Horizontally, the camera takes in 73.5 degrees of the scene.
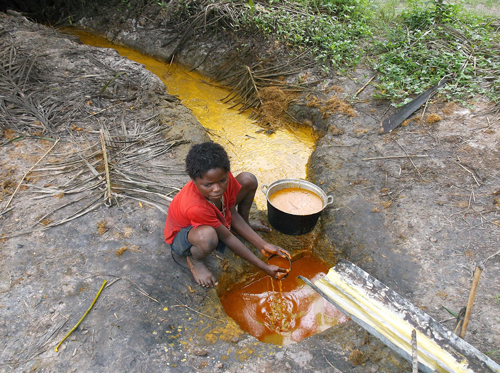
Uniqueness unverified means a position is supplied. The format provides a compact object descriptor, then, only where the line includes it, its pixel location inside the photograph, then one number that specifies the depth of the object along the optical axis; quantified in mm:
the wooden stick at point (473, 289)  1568
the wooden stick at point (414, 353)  1449
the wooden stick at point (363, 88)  4355
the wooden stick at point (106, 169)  2896
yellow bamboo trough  1736
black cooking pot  2816
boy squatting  2021
